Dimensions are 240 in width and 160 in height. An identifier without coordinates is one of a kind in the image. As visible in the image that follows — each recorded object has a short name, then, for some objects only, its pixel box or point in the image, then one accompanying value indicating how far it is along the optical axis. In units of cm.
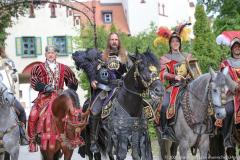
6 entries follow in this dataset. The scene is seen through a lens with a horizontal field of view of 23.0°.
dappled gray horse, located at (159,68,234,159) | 992
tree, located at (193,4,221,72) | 2805
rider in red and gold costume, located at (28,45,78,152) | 1092
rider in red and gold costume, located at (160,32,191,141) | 1102
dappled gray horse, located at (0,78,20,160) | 1041
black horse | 951
